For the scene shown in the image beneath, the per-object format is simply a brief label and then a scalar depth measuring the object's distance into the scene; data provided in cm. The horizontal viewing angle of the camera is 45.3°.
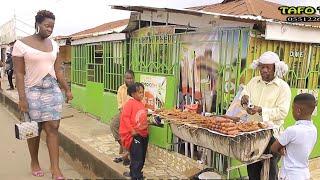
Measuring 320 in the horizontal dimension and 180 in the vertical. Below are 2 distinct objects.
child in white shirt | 337
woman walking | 422
